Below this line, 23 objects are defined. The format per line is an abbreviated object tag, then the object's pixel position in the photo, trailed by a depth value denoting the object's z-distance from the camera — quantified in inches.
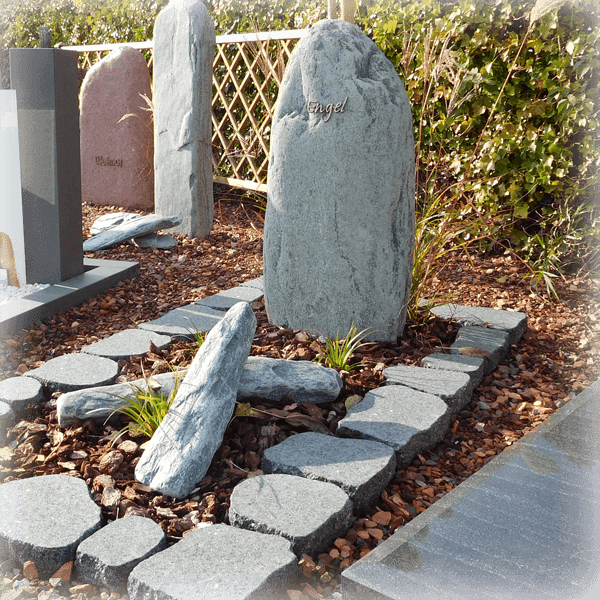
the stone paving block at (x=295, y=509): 59.1
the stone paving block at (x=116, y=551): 55.6
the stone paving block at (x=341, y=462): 66.9
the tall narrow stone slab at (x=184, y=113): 174.2
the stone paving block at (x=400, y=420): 75.9
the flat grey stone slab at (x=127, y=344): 100.5
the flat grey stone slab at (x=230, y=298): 122.9
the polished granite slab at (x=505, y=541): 50.4
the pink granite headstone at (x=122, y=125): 212.4
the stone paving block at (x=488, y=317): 115.3
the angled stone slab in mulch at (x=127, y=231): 165.3
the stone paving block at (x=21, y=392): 86.0
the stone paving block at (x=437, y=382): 88.1
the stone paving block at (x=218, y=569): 51.7
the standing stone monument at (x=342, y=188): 97.7
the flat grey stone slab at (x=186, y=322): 109.1
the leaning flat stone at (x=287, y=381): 82.4
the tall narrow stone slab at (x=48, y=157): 124.6
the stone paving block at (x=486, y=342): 103.8
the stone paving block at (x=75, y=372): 89.7
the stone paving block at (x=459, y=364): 95.9
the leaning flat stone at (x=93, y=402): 79.5
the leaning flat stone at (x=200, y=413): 68.3
